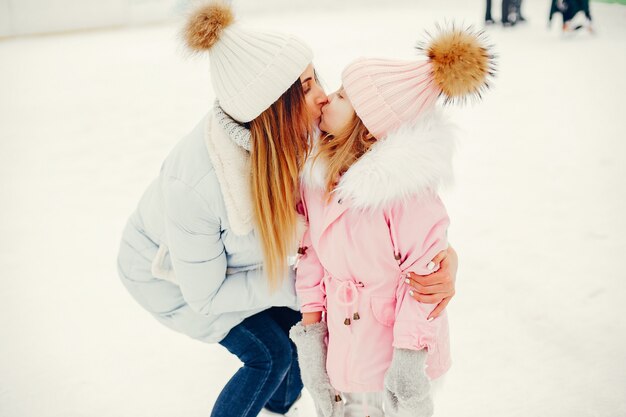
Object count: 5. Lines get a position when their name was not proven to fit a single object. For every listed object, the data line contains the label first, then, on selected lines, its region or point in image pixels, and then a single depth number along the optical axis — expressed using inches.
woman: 45.8
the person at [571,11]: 229.5
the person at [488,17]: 268.4
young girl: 43.3
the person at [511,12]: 261.1
